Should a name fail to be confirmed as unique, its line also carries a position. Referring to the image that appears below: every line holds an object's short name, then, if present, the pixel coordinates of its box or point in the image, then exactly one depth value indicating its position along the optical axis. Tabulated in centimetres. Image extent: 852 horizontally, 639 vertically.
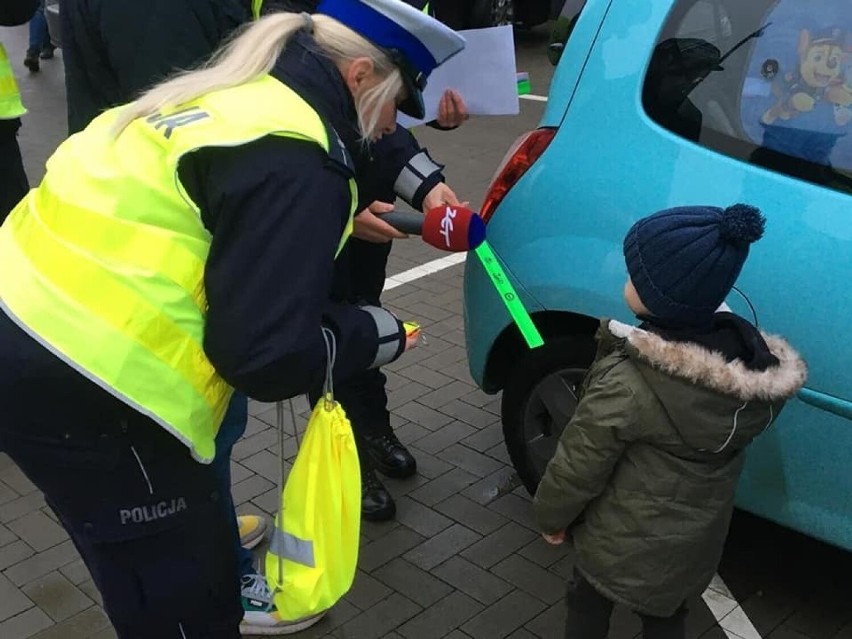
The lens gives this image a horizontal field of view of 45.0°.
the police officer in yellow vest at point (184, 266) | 163
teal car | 239
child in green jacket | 196
